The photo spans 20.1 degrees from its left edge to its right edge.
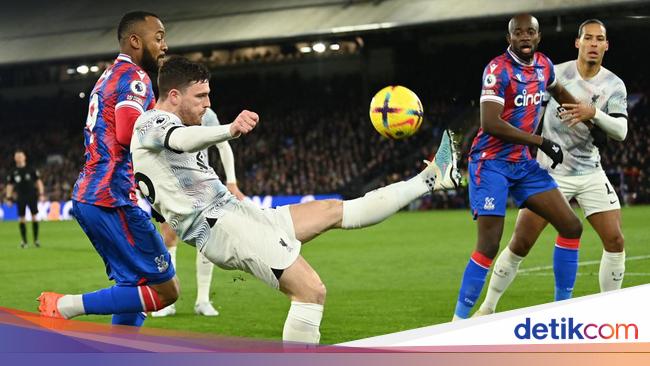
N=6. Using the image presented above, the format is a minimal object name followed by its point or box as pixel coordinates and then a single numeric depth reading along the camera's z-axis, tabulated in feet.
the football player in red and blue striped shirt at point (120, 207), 33.01
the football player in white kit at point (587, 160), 42.68
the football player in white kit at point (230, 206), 28.52
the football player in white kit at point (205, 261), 49.15
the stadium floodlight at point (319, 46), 184.52
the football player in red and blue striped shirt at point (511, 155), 40.28
